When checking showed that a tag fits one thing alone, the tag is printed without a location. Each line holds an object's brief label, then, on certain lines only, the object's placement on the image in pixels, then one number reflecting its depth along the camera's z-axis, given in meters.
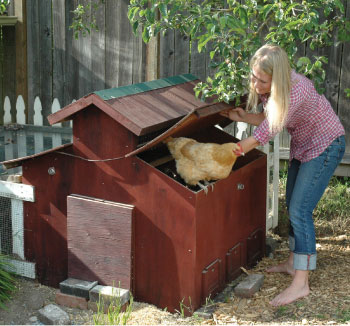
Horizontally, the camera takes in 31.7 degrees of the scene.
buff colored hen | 4.11
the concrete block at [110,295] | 4.00
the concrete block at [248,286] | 4.29
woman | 3.90
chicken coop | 3.94
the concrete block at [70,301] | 4.14
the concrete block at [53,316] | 3.93
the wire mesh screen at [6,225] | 4.62
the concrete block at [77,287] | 4.13
